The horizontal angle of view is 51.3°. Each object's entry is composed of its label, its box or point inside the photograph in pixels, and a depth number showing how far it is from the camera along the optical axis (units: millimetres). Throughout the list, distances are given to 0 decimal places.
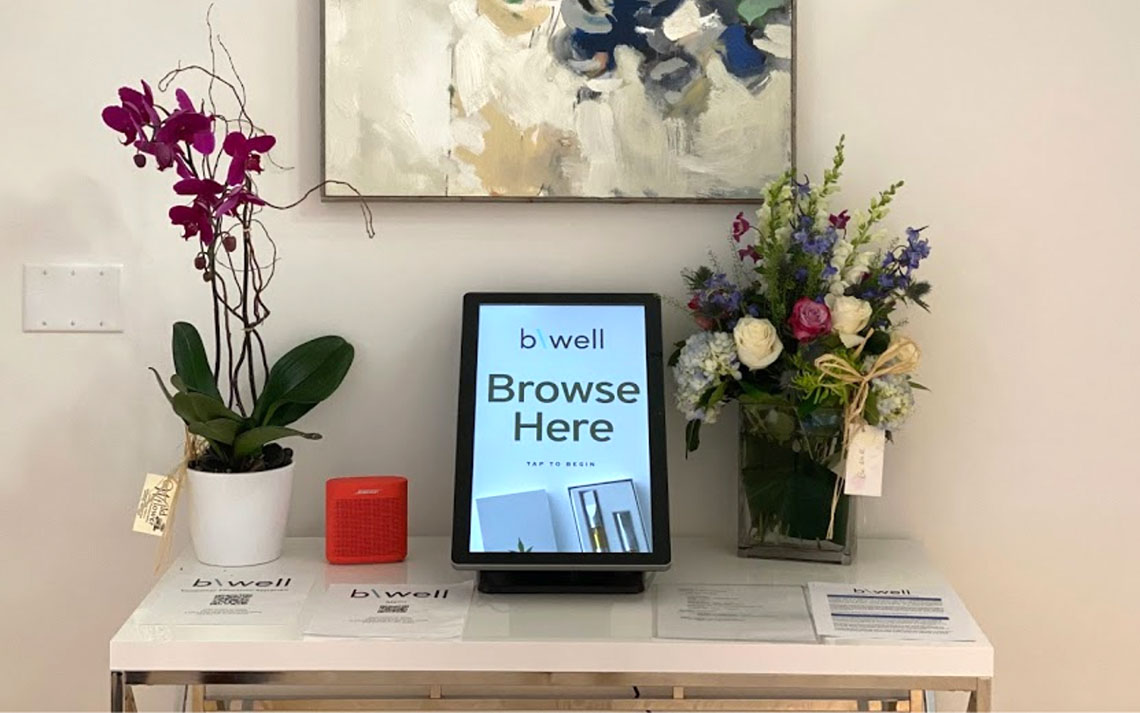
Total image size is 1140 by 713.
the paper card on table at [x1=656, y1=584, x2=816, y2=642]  1414
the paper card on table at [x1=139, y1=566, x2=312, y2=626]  1457
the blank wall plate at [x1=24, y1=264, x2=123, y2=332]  1783
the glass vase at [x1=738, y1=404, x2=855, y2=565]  1658
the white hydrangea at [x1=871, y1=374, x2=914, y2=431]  1584
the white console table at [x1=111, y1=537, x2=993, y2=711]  1381
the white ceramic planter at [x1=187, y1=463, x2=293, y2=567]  1623
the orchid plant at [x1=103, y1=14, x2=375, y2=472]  1547
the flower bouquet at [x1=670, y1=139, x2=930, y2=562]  1594
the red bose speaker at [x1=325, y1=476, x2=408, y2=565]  1652
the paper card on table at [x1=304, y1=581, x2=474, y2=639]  1420
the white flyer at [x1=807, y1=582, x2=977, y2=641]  1410
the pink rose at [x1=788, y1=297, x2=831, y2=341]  1573
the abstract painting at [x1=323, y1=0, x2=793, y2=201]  1740
